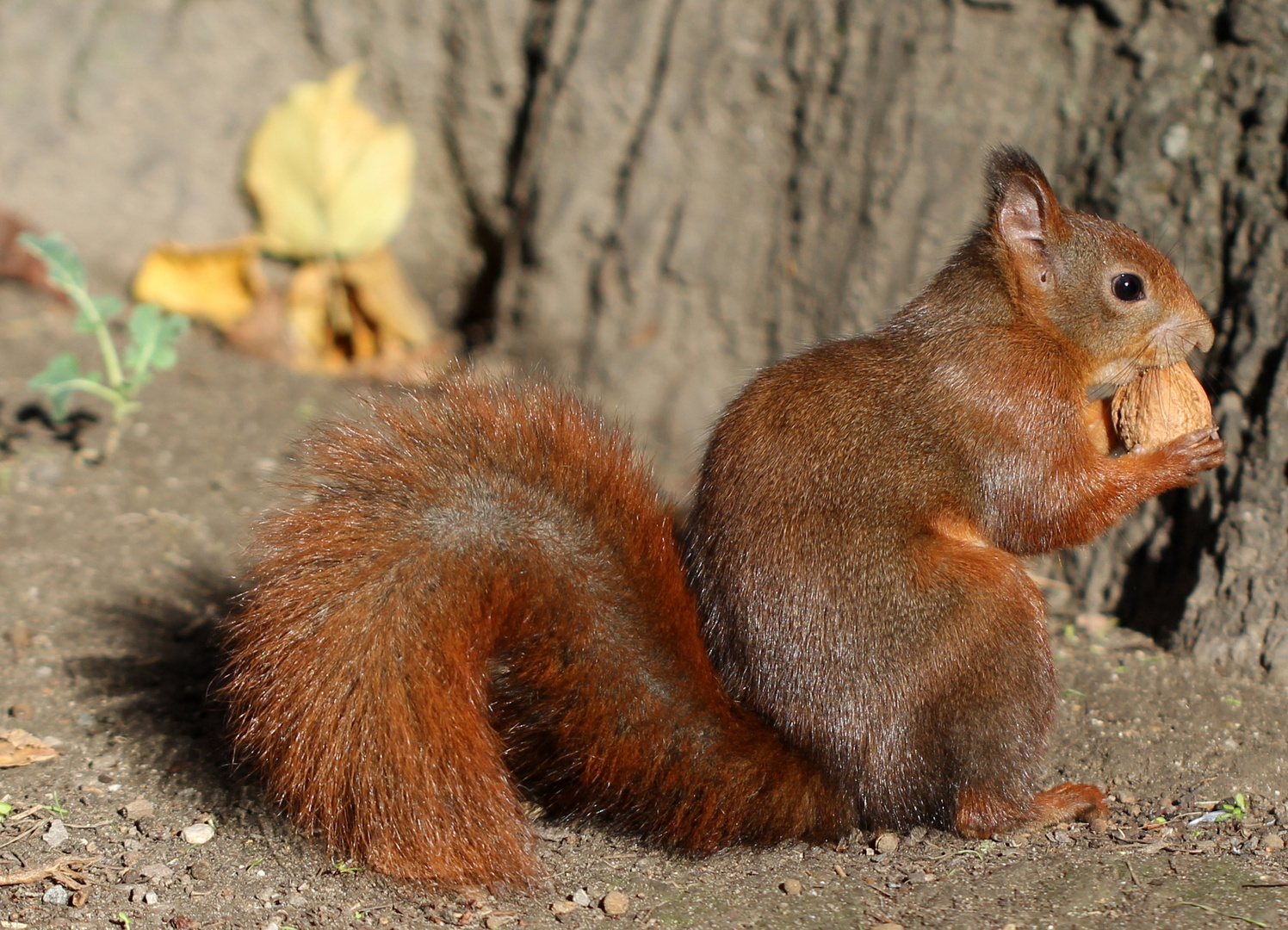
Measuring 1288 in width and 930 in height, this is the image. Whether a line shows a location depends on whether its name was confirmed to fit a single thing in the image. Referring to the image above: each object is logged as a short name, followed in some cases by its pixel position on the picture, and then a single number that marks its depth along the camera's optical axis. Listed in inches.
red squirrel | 135.9
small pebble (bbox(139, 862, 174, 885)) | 148.9
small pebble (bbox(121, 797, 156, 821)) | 161.2
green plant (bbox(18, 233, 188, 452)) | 238.5
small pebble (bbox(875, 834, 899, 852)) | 158.6
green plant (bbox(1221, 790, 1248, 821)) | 160.2
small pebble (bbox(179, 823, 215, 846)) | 157.2
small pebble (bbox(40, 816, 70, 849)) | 154.5
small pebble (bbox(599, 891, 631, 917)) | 145.7
